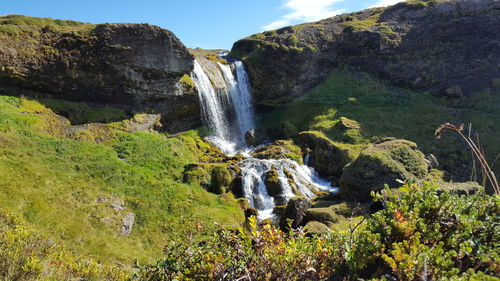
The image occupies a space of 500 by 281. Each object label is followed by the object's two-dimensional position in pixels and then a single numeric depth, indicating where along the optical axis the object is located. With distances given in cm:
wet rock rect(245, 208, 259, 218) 1949
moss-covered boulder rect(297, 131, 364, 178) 2623
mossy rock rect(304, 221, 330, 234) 1289
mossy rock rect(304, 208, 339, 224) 1555
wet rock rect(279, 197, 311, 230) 1638
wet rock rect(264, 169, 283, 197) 2178
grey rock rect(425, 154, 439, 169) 2465
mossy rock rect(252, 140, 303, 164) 2789
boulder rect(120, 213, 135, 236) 1456
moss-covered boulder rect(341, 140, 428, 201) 1906
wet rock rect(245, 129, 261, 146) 3394
